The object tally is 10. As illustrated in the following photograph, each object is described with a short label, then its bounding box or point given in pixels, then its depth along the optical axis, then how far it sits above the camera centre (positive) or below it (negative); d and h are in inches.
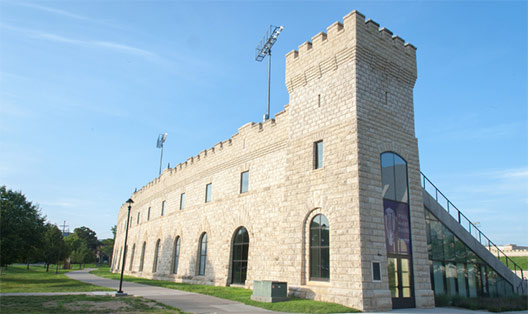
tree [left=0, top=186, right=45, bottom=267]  976.2 +31.5
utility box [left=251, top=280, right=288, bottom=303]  520.7 -61.4
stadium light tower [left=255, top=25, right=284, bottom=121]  991.0 +557.6
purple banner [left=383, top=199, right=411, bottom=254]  538.3 +37.0
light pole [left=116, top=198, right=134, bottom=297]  593.8 -81.1
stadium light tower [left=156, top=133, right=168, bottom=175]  1899.6 +529.5
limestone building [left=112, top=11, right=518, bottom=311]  519.5 +85.3
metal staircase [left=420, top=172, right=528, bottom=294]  642.2 +35.3
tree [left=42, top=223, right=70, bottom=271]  1851.6 -29.2
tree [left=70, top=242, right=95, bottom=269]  2723.9 -94.3
